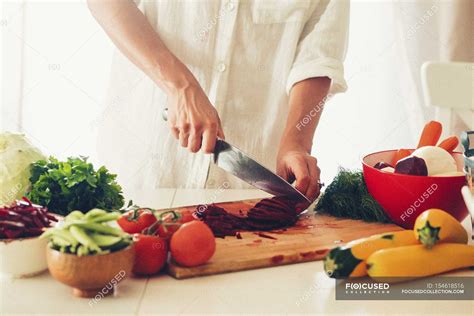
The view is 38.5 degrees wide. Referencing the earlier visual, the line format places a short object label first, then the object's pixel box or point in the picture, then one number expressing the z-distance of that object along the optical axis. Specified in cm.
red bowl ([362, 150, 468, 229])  143
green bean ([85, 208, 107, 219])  112
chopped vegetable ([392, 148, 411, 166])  161
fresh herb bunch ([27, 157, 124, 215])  152
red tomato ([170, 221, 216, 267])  122
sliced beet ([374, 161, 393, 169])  154
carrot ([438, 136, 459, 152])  157
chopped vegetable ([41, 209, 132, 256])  109
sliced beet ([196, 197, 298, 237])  143
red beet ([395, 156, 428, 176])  144
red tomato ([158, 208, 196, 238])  126
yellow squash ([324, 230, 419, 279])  119
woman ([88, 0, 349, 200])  194
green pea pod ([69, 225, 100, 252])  108
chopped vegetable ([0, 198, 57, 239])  119
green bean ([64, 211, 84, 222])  113
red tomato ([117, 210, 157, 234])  130
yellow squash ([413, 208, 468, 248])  121
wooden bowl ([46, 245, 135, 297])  109
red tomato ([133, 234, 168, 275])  121
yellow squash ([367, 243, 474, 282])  118
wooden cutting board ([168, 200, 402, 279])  126
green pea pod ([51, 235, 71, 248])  110
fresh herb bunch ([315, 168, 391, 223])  156
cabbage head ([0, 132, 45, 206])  156
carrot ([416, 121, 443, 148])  161
